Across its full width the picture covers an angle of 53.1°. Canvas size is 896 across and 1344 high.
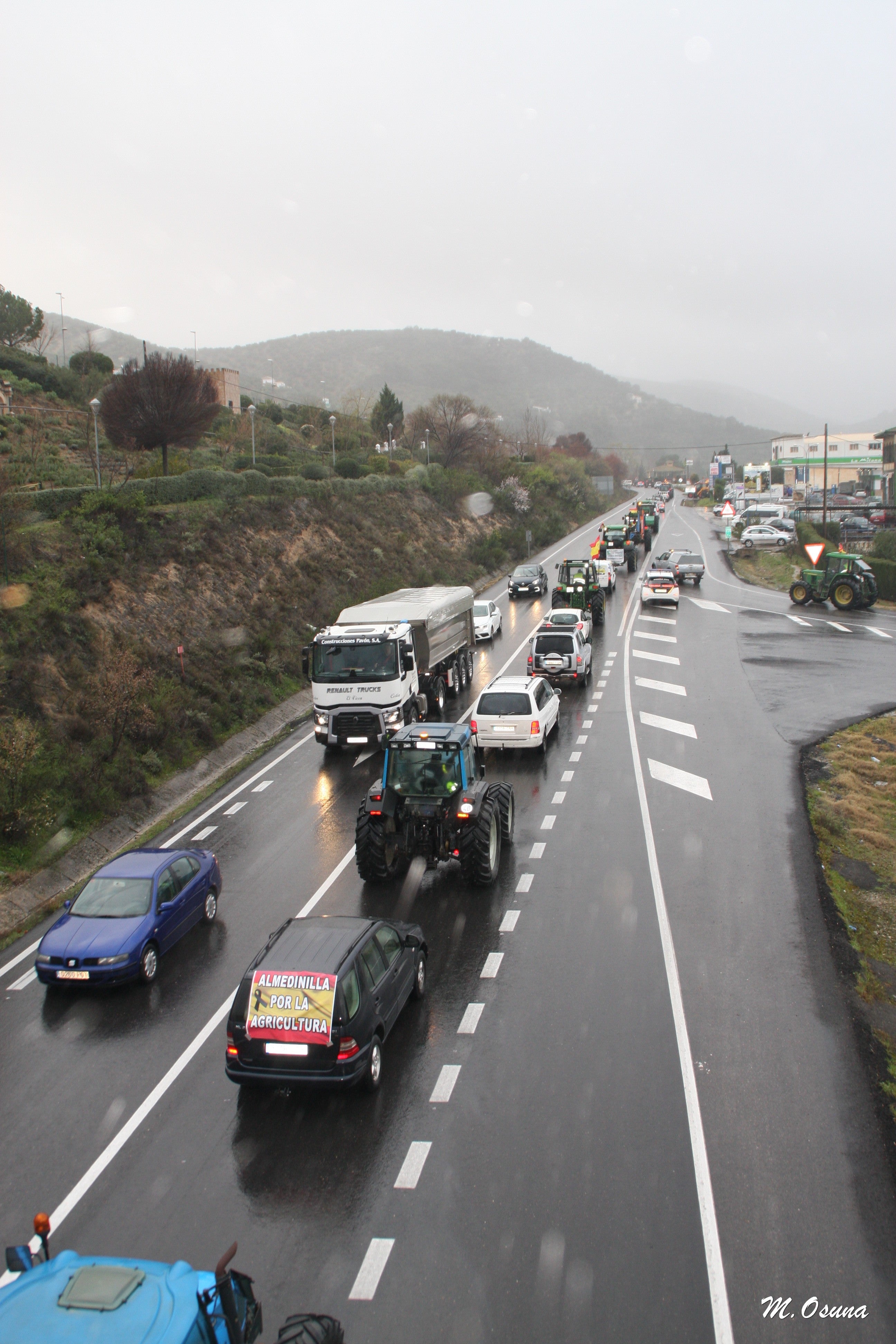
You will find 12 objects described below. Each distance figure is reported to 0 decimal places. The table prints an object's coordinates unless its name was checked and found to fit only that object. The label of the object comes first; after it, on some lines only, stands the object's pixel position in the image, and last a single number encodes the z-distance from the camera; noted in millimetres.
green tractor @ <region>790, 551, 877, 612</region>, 43812
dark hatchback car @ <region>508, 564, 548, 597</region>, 49719
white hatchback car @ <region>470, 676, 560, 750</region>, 21500
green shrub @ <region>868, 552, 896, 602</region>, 48812
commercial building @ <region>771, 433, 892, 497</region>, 117000
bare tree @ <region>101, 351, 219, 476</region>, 42781
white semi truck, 21906
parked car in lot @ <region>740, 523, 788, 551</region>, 67750
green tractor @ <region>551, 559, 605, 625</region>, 40031
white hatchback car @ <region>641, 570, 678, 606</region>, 44375
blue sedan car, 11977
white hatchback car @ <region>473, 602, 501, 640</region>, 38312
